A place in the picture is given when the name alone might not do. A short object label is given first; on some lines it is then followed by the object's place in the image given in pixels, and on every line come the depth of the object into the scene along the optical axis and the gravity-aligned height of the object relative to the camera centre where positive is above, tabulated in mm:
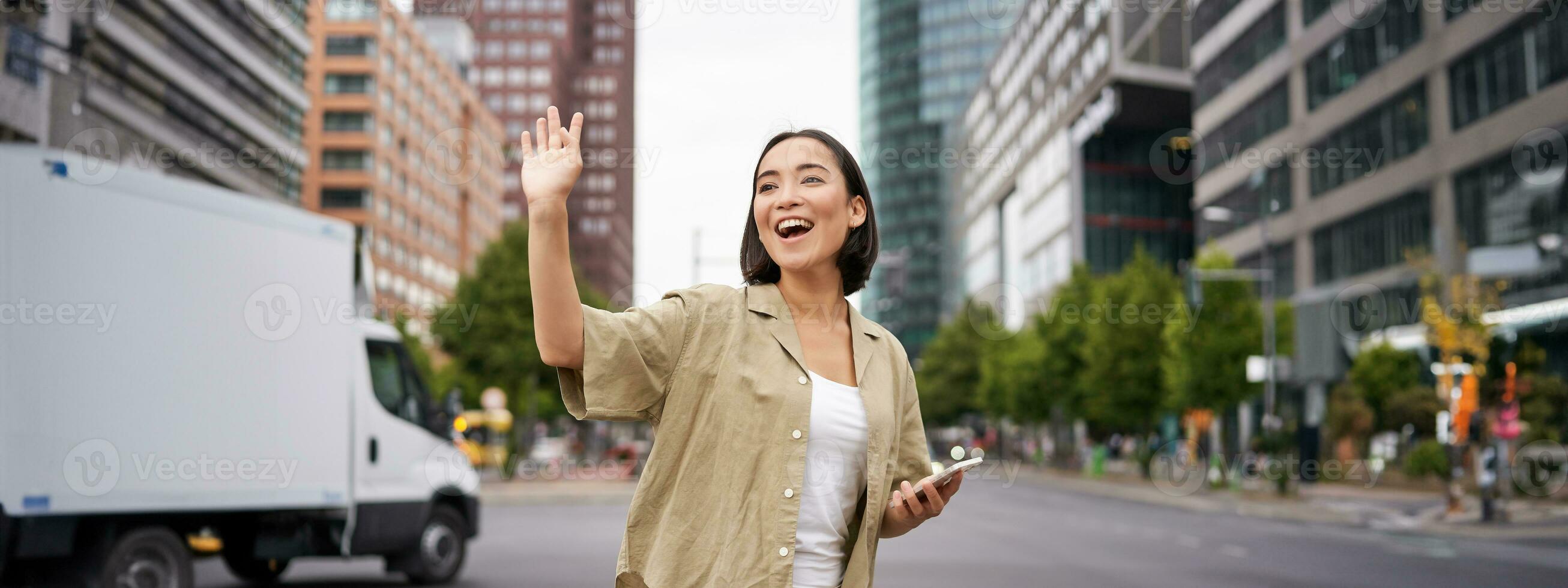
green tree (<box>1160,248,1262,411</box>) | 33344 +1191
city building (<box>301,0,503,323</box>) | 82250 +15561
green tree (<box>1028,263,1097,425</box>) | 48875 +1652
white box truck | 7820 +52
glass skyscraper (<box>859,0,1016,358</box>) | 133875 +27537
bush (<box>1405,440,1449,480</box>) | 29036 -1468
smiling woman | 2195 -7
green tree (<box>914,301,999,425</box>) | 76431 +1125
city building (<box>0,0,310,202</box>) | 31672 +10218
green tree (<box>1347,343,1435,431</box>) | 36688 +444
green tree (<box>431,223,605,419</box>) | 39969 +2025
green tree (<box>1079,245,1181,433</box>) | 41719 +1249
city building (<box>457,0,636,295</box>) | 137625 +32465
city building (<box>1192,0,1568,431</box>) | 29812 +6577
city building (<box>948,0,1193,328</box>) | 62719 +12784
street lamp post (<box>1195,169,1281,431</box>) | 32125 +1330
